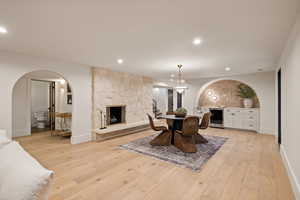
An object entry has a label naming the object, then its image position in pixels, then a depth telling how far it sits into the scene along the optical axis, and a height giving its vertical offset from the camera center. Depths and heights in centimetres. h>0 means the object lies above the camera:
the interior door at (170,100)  1055 +6
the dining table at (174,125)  403 -70
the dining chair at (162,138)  391 -103
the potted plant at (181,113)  394 -34
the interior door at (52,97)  590 +16
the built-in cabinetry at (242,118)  556 -72
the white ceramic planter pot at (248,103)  576 -10
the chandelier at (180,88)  433 +39
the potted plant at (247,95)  578 +23
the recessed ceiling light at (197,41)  246 +106
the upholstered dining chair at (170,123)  406 -65
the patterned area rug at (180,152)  289 -123
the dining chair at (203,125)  412 -71
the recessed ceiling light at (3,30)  213 +110
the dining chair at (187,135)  343 -88
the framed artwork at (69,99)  559 +9
